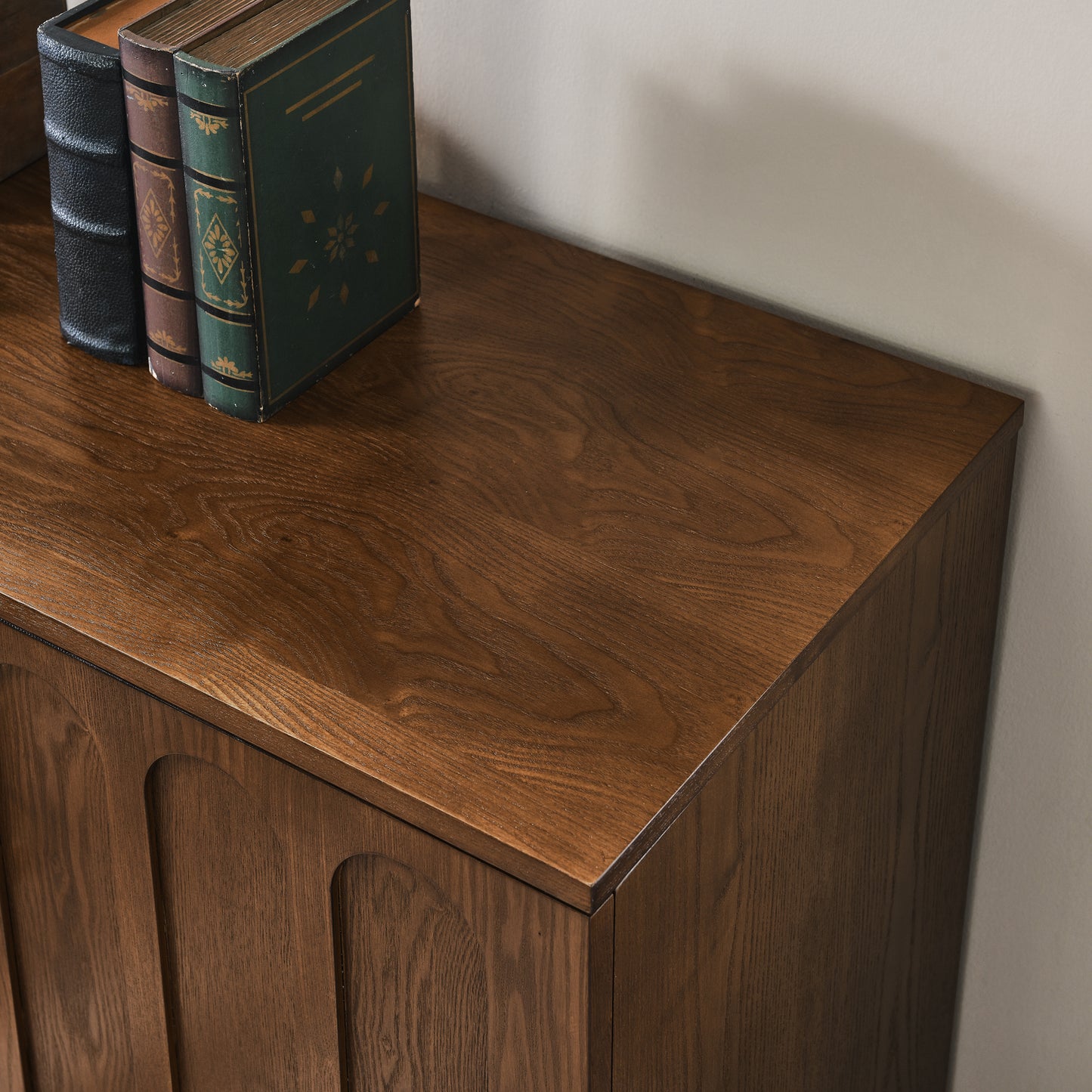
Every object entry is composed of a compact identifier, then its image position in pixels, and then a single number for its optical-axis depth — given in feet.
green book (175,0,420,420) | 6.39
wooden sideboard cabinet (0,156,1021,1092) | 5.95
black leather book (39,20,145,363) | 6.57
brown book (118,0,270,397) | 6.44
